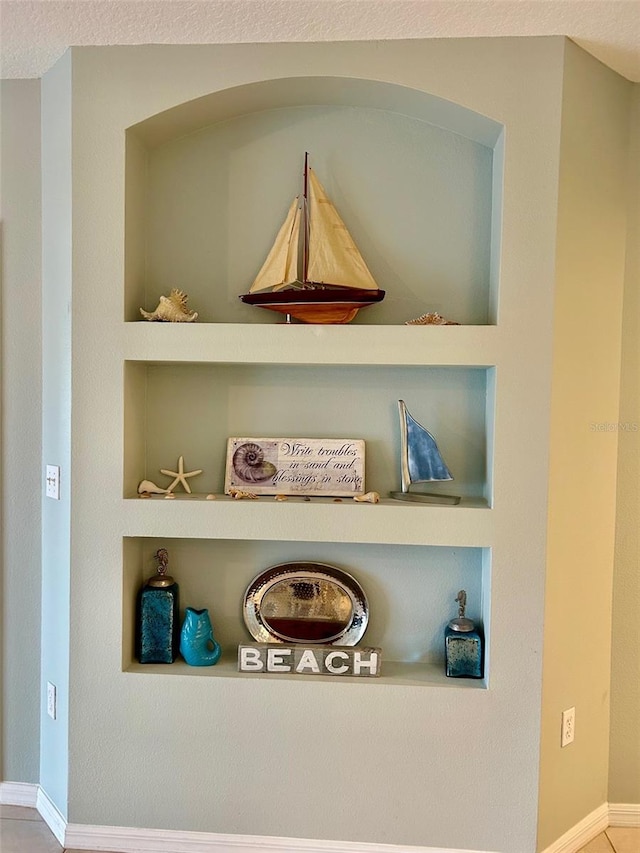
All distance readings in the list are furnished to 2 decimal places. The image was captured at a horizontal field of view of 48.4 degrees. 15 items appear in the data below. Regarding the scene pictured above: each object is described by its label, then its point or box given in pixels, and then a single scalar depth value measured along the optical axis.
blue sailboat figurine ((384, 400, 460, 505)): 2.17
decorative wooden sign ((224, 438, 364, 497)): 2.26
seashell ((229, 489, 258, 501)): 2.19
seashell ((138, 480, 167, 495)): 2.23
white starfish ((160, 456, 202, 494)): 2.29
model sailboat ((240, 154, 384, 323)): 2.18
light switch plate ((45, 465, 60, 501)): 2.26
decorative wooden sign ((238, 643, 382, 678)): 2.18
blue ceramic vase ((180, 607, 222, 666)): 2.21
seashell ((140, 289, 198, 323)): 2.16
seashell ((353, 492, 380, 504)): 2.15
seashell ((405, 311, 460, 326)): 2.11
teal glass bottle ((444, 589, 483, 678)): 2.15
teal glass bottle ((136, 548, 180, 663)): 2.23
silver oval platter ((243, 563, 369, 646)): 2.26
